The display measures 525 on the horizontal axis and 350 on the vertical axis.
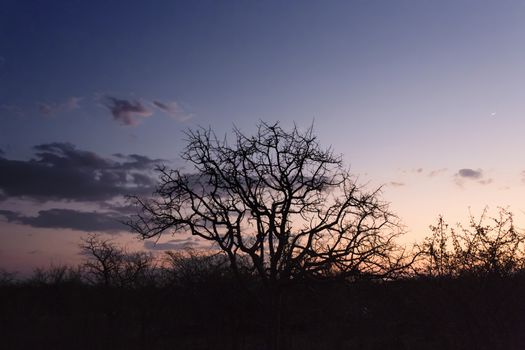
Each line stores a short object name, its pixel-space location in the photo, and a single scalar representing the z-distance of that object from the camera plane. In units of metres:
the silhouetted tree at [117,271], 38.69
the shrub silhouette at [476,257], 14.44
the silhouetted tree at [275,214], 17.83
